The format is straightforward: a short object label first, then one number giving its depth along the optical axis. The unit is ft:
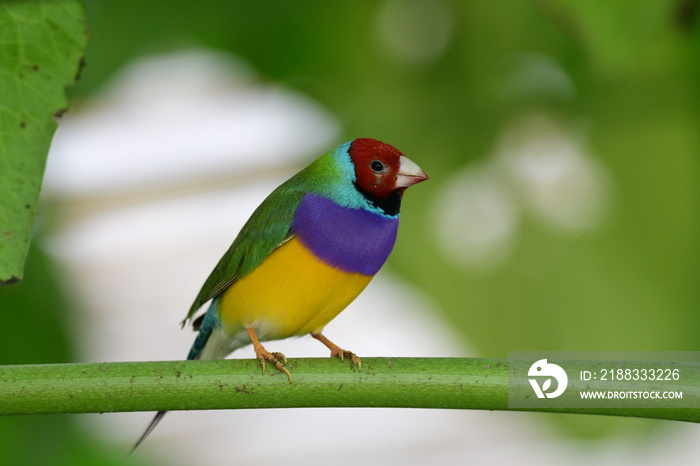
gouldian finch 11.18
